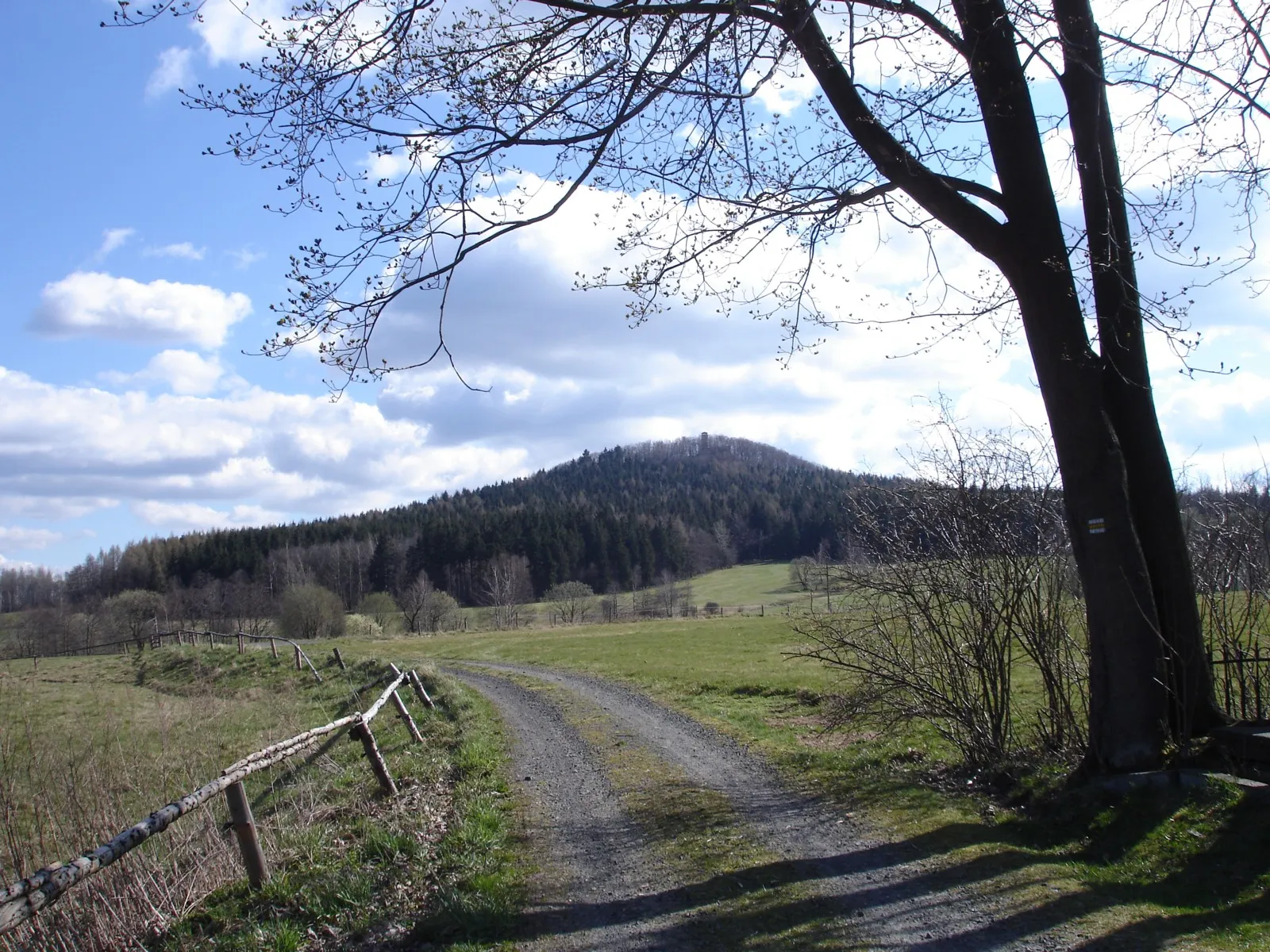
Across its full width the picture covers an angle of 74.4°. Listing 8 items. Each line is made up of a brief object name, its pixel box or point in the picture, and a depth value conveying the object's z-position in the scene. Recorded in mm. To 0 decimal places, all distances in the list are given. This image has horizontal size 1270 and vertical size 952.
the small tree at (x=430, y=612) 65938
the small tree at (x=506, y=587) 69375
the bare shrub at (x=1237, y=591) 7426
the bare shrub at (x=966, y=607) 8656
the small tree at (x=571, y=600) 71000
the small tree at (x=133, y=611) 56719
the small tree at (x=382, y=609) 67938
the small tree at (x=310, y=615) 59781
